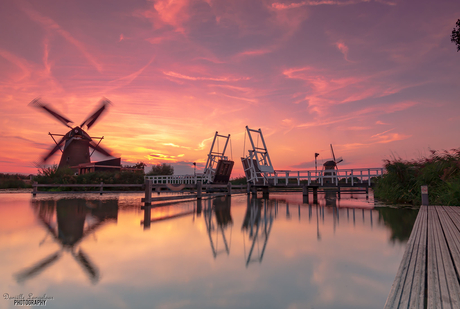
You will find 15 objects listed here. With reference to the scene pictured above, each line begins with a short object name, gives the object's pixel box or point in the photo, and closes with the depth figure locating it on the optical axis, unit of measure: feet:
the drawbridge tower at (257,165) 71.56
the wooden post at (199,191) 59.16
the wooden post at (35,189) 79.16
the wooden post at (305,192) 63.18
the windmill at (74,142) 132.36
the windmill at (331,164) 163.07
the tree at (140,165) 149.62
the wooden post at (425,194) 35.32
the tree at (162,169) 146.89
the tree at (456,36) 39.42
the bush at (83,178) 102.63
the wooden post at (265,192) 76.47
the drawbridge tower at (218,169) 80.18
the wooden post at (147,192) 43.93
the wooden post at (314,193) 65.75
